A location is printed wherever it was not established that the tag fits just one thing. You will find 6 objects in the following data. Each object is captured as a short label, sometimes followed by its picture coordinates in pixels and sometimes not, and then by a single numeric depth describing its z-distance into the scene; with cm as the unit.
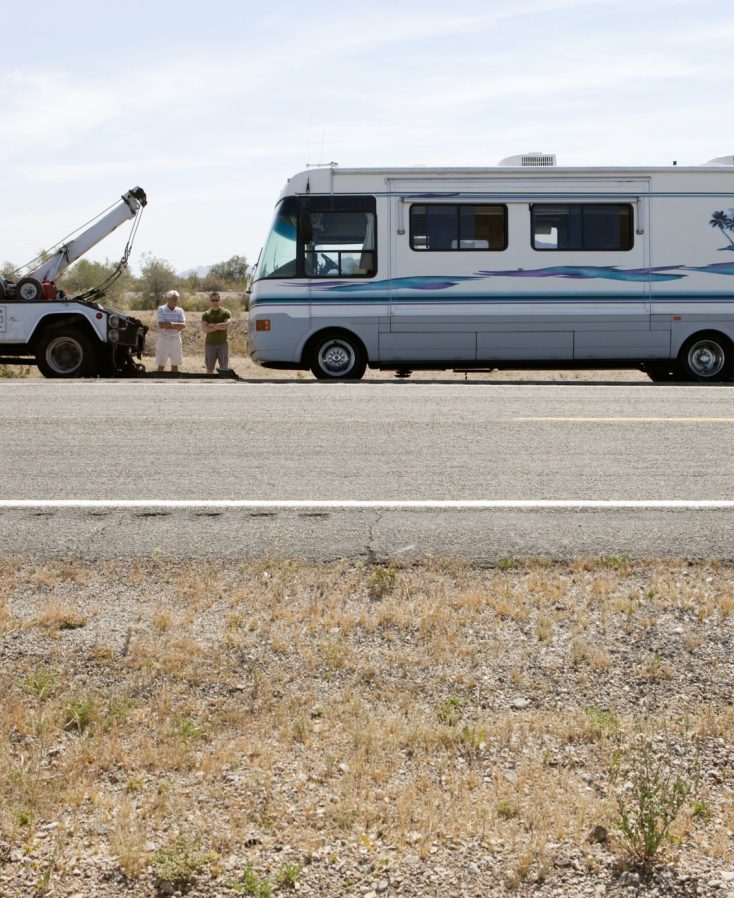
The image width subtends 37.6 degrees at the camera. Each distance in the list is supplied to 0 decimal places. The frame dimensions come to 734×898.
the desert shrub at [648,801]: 336
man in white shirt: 1825
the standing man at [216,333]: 1820
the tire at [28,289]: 1708
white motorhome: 1571
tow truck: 1686
